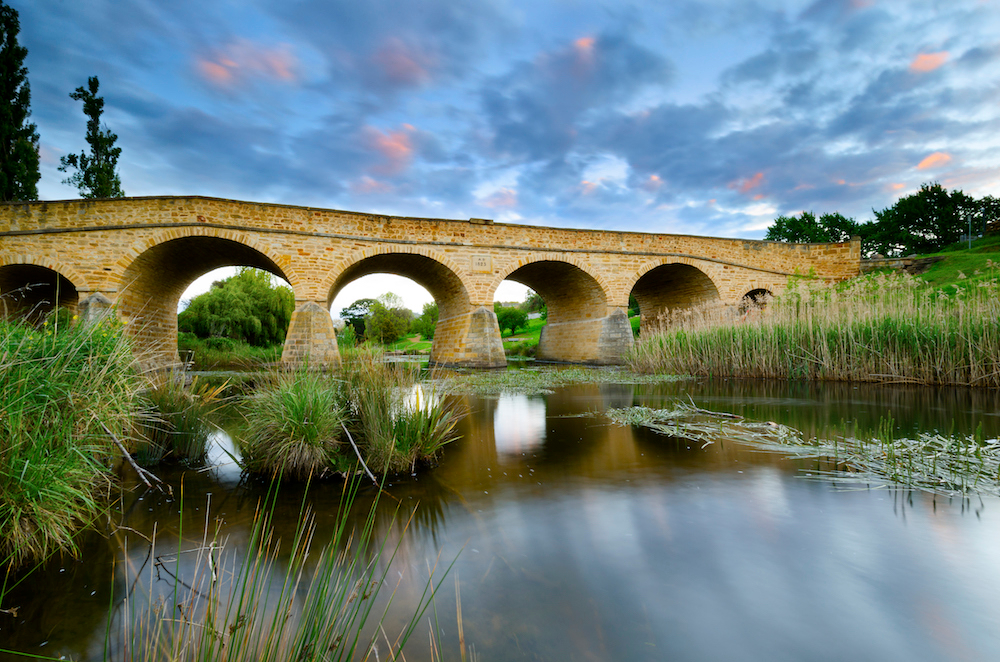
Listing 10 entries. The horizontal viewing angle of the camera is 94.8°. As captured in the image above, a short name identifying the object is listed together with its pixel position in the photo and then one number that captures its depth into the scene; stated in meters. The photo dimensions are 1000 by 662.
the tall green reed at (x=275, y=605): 1.06
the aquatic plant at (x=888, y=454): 2.97
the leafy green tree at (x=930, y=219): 41.50
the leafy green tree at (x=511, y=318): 46.88
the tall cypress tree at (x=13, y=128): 18.66
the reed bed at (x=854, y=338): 6.99
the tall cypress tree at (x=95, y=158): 22.02
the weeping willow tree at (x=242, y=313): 22.02
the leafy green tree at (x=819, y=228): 49.88
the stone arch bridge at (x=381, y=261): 13.40
